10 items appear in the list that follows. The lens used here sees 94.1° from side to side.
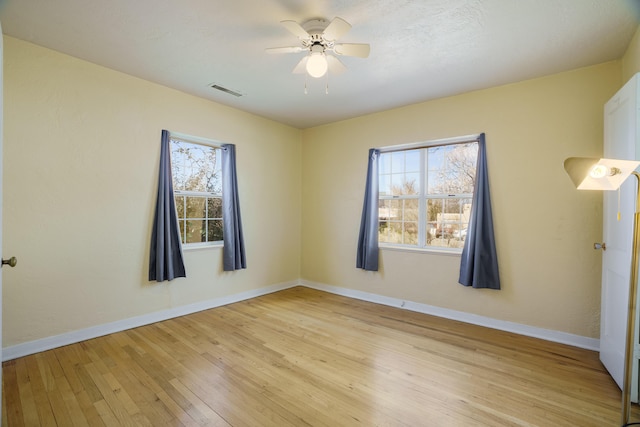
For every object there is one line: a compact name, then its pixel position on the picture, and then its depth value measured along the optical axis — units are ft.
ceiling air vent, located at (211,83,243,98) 11.37
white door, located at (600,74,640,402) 6.91
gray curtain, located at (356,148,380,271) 13.88
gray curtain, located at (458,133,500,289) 10.91
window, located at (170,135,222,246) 12.46
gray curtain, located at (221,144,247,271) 13.41
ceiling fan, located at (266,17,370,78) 7.16
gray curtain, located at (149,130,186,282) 11.07
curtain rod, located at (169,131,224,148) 12.07
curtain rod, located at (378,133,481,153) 11.75
